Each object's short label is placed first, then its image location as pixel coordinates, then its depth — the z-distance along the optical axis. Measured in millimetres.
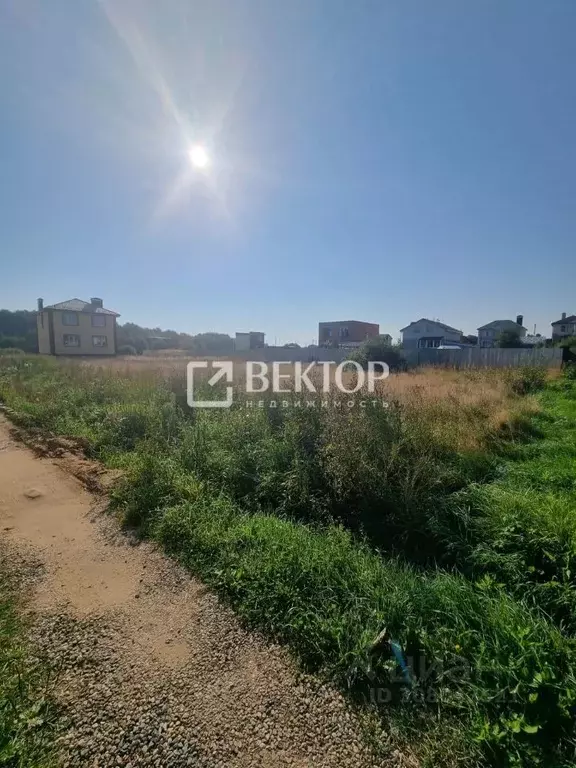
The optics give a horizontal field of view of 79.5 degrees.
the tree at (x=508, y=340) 28641
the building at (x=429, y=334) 37906
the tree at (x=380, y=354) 19750
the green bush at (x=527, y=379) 10680
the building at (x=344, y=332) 40531
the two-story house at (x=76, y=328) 28016
